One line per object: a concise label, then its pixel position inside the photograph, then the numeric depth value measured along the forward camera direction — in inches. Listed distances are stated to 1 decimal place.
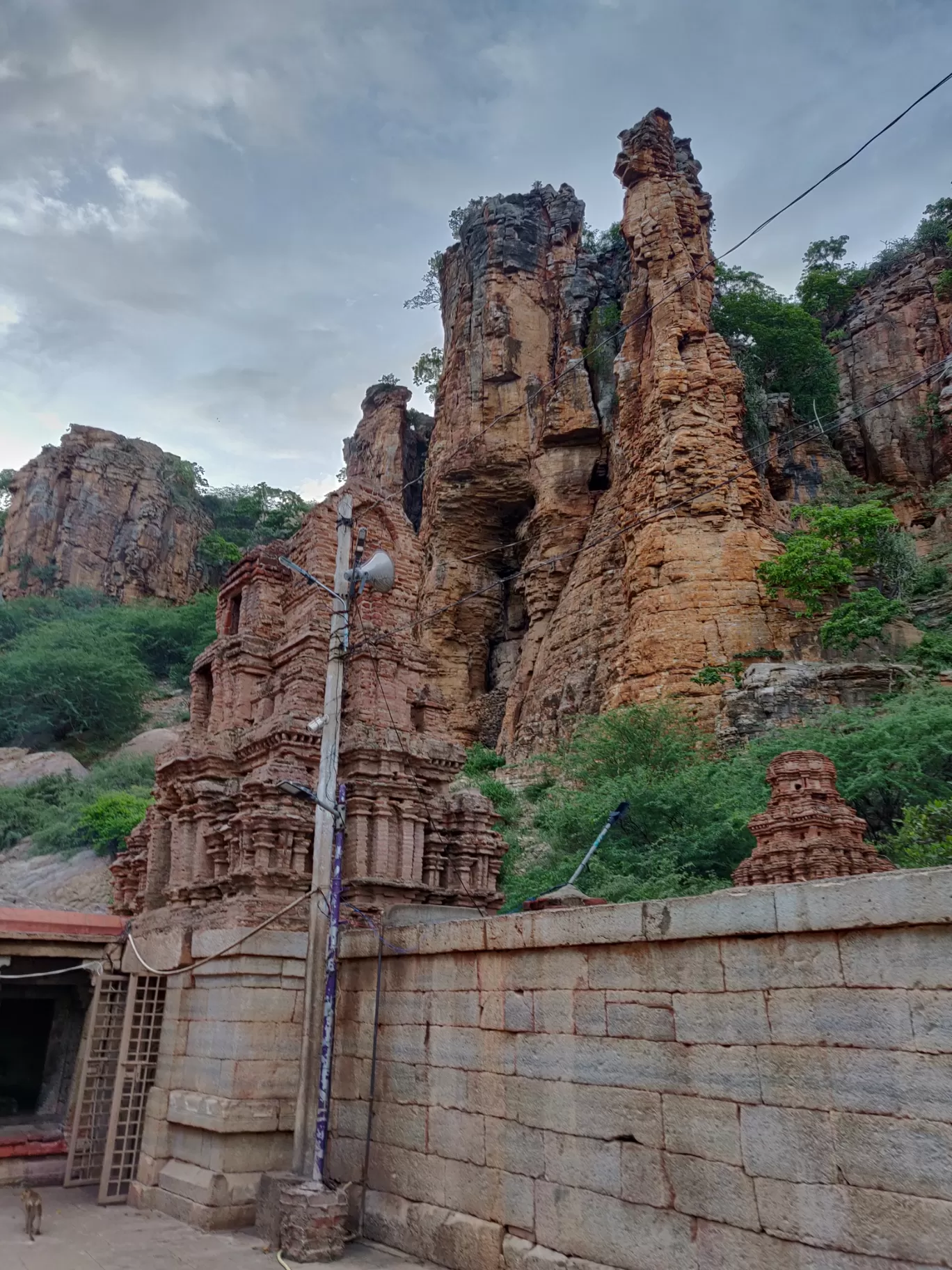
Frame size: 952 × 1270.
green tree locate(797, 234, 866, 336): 1636.3
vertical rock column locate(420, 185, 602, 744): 1312.7
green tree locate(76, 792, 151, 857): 1046.4
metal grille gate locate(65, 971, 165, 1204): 366.3
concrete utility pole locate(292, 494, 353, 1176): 296.0
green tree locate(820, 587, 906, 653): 881.5
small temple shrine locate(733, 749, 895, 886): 458.0
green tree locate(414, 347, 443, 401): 1961.0
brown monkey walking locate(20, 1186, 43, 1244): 308.0
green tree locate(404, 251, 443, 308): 1801.2
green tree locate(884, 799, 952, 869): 454.0
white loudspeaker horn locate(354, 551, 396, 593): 380.8
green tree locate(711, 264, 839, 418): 1390.3
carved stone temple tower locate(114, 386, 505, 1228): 325.1
